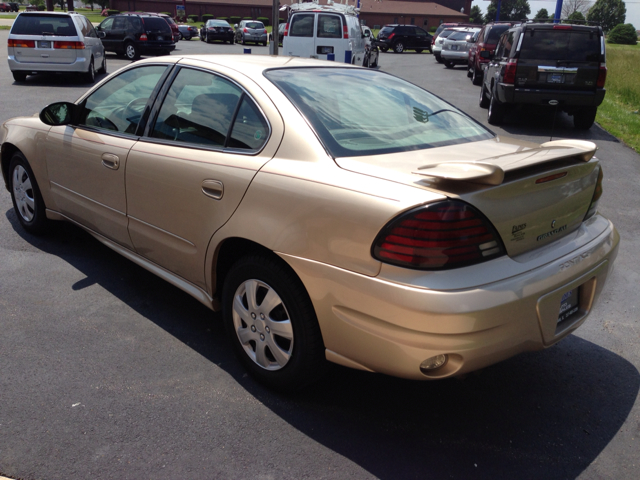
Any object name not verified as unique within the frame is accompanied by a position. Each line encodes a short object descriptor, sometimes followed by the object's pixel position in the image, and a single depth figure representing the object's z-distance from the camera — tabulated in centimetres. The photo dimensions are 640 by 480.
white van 1797
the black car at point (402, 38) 3634
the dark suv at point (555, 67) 1057
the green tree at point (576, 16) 6306
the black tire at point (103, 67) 1806
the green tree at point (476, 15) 10131
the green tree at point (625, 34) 6575
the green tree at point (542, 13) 9304
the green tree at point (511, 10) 10331
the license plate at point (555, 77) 1063
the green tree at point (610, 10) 9481
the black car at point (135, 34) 2409
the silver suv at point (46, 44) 1480
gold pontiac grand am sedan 243
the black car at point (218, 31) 3775
